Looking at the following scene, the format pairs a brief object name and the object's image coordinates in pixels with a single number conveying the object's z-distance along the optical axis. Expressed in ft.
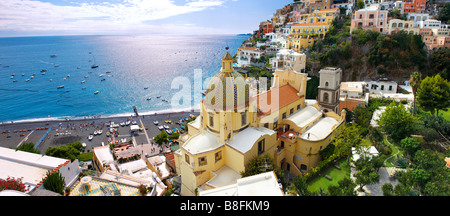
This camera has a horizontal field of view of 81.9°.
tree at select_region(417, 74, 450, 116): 101.91
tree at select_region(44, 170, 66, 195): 58.70
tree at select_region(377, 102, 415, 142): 93.40
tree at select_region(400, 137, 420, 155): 80.41
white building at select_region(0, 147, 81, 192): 65.51
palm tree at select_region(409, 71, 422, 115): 105.46
